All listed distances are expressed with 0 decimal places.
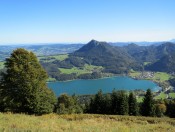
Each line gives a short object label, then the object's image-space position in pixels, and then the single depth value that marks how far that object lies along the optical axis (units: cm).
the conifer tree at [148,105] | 5975
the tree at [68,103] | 6292
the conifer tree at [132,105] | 5833
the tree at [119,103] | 5450
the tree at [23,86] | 2861
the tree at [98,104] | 6069
